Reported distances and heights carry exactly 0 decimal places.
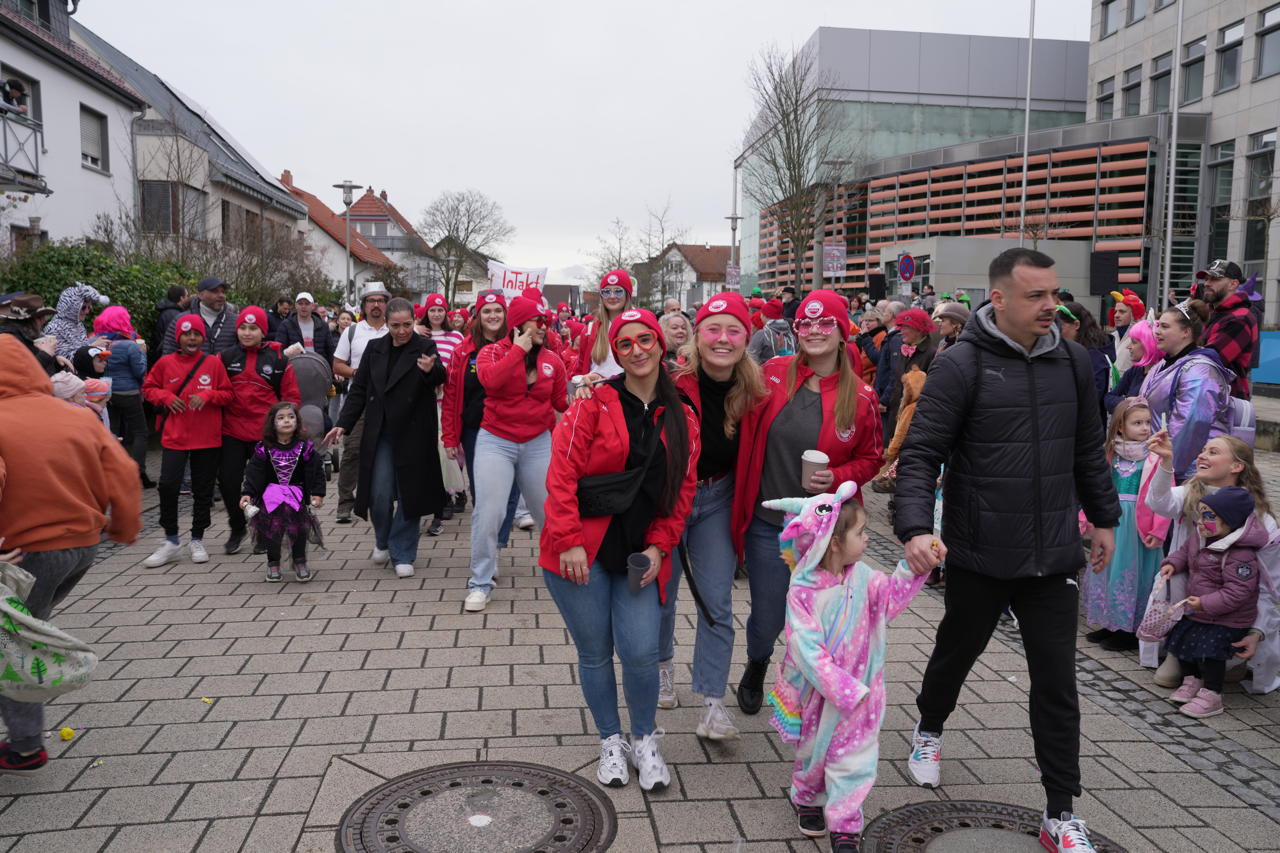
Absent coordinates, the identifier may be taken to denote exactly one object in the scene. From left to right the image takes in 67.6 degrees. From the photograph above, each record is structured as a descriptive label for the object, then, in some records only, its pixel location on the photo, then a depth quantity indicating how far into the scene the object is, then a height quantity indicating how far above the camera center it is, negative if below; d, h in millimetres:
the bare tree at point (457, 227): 66438 +6123
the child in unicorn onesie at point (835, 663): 3225 -1171
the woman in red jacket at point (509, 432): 5969 -734
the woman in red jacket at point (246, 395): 7320 -640
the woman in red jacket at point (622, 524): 3586 -778
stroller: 9617 -697
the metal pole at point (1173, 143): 27594 +5548
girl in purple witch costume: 6645 -1226
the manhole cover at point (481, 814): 3299 -1807
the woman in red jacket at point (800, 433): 3982 -467
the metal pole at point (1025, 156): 31516 +5651
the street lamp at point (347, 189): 29677 +3887
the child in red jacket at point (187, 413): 7090 -760
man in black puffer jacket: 3316 -527
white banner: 8828 +343
